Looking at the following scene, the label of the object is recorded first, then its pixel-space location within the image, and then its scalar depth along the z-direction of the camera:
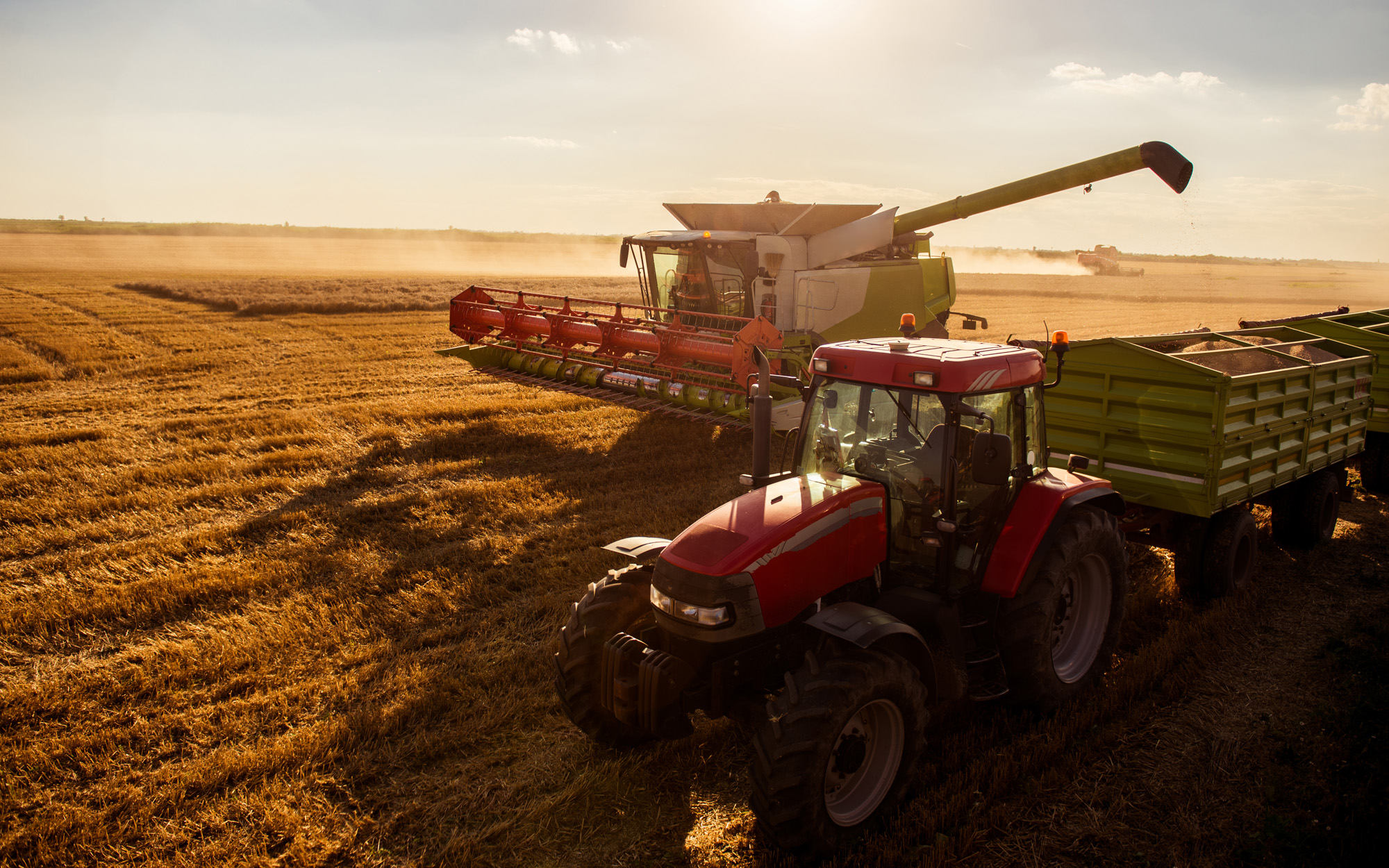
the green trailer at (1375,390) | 7.68
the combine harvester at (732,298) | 9.48
